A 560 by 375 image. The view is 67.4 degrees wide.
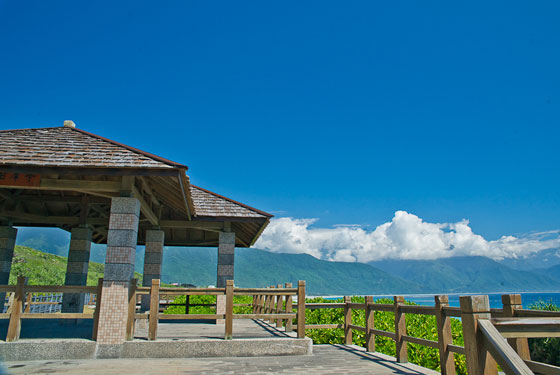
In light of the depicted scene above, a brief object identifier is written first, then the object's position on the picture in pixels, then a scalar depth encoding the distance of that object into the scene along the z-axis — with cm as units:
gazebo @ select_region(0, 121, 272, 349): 831
